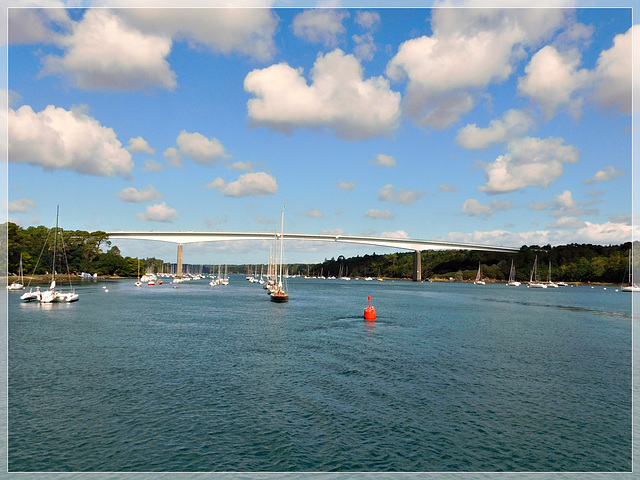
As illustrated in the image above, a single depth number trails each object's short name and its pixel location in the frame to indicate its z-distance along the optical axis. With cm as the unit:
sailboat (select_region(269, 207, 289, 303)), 8156
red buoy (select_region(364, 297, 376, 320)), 5750
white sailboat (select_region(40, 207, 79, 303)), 7138
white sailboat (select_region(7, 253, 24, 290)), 9984
